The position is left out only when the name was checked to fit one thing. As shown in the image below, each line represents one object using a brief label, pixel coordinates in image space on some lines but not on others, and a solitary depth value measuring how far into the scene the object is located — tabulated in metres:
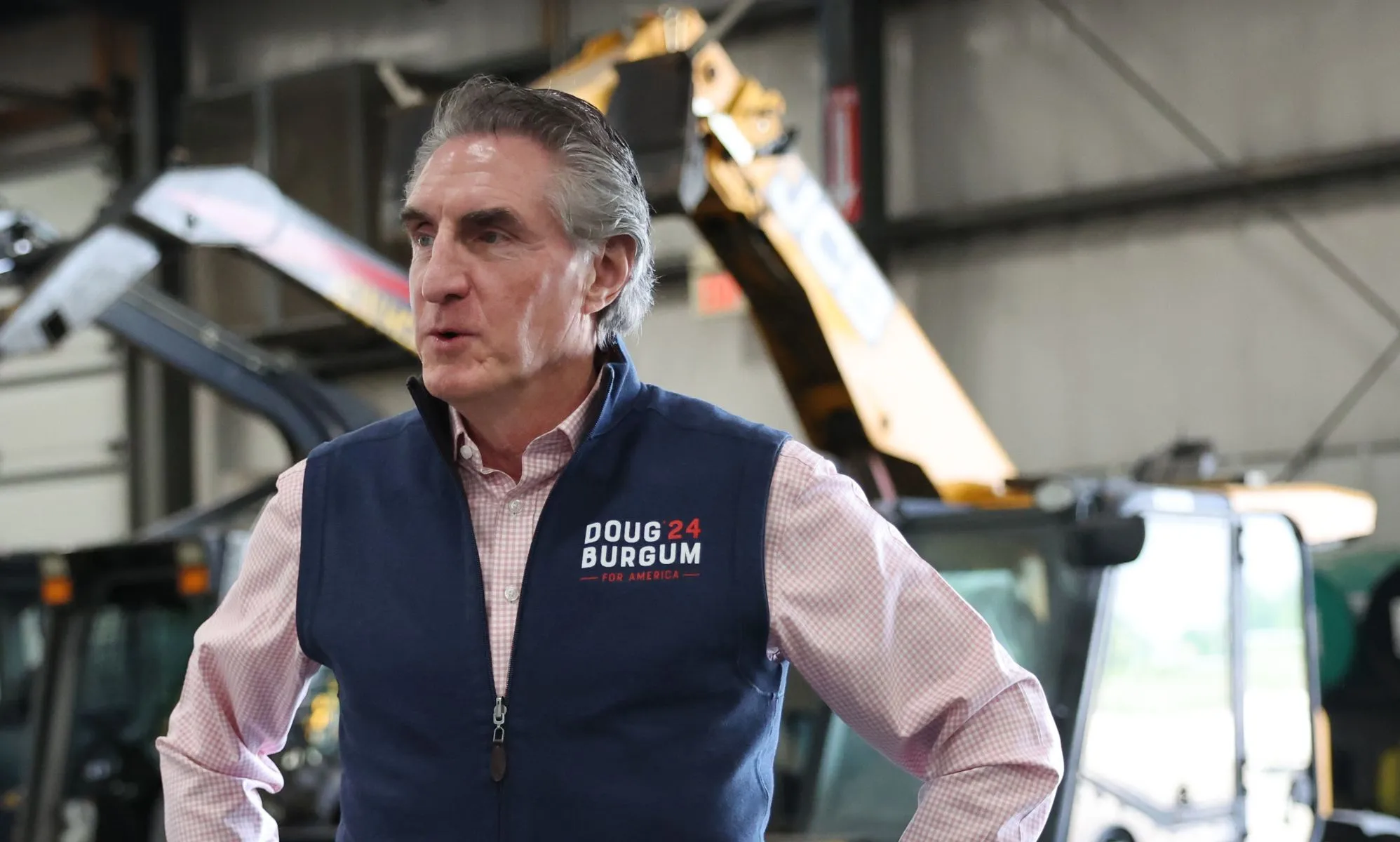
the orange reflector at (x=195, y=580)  6.42
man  1.70
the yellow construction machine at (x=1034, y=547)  4.20
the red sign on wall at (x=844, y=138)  10.08
